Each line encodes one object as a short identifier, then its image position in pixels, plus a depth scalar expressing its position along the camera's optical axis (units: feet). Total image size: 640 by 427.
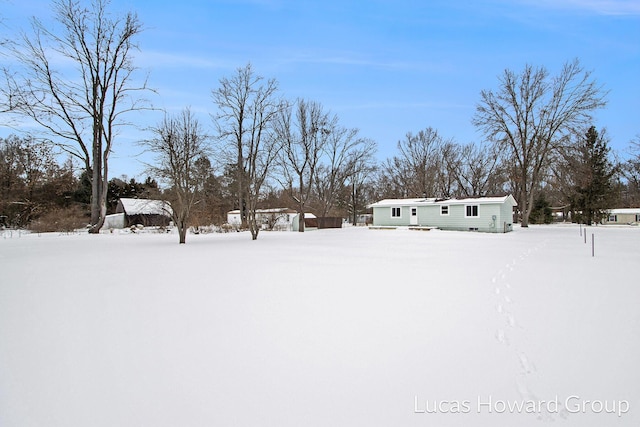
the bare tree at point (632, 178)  116.40
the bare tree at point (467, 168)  123.85
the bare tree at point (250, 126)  55.62
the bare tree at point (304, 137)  85.40
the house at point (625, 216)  126.92
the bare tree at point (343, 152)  96.84
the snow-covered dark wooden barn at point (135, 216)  90.74
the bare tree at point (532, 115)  82.29
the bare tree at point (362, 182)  103.45
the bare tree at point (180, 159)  48.08
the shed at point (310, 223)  94.79
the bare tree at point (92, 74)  55.67
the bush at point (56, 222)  62.49
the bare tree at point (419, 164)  125.70
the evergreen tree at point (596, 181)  99.14
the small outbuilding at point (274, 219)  85.20
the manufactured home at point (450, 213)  72.79
